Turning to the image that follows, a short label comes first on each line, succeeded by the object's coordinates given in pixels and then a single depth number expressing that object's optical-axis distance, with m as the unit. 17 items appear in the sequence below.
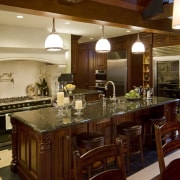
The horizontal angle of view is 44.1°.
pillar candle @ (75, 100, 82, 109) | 3.00
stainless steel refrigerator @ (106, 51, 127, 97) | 6.54
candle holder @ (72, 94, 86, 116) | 3.00
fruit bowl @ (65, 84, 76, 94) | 5.54
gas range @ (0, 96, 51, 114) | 4.68
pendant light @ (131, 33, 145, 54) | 4.28
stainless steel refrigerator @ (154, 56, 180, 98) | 5.22
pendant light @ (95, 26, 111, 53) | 3.92
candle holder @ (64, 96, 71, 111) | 3.14
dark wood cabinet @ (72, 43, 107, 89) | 7.60
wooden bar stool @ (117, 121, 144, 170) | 3.27
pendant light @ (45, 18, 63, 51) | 3.13
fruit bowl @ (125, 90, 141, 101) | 4.09
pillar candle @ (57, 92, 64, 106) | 3.02
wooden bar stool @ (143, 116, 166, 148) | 4.19
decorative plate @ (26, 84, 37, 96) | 5.66
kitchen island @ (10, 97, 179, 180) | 2.48
